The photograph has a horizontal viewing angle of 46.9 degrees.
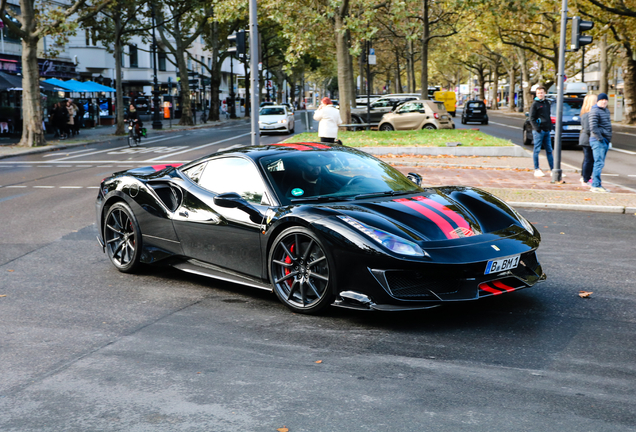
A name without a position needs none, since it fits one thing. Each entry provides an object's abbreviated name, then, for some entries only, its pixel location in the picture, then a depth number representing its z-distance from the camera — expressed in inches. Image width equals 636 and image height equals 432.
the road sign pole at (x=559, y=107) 554.3
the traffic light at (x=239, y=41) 715.4
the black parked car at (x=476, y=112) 1727.4
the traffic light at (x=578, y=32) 560.7
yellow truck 2049.7
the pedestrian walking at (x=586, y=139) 518.0
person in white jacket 682.8
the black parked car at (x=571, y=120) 957.2
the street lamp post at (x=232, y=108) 2536.9
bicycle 1114.1
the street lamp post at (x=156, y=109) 1724.9
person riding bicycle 1122.7
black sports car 200.1
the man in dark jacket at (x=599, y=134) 503.5
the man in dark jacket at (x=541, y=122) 581.3
